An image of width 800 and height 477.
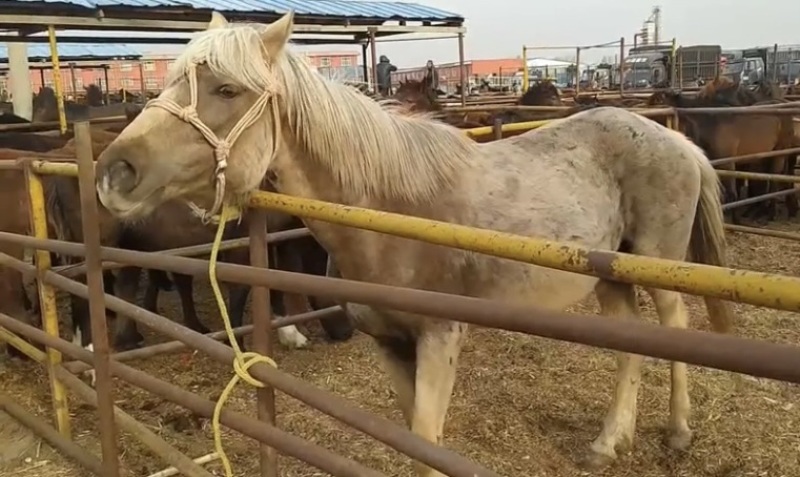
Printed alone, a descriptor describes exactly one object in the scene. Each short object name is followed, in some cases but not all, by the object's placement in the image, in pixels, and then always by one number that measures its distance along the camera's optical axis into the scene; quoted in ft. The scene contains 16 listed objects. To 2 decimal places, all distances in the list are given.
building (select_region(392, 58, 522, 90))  75.41
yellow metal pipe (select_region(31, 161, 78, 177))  9.05
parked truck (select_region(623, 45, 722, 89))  59.57
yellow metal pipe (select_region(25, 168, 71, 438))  10.59
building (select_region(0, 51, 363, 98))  64.28
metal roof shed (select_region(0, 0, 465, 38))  25.25
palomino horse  6.76
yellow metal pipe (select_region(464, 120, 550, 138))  13.56
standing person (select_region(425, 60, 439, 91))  37.83
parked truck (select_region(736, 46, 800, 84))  62.64
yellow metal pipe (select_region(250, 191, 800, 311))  3.04
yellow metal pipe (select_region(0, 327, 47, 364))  11.01
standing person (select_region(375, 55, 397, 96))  43.70
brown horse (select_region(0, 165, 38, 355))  14.82
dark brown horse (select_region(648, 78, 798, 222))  25.57
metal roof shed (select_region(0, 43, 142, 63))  69.01
